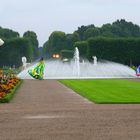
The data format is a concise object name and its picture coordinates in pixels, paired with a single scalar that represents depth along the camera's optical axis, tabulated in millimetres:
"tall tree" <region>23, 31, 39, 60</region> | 157825
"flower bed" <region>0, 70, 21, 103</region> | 19297
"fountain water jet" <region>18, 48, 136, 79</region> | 51000
